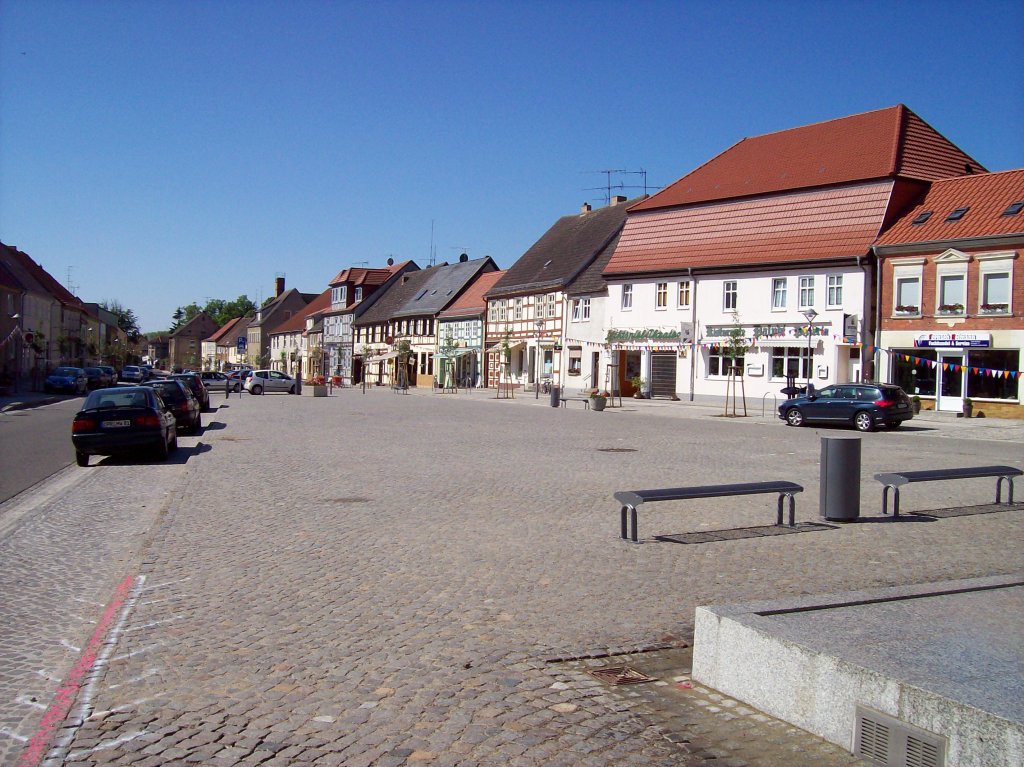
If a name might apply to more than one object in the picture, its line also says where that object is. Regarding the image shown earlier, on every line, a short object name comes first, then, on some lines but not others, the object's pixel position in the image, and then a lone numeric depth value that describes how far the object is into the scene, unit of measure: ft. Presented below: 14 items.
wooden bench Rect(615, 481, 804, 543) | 32.19
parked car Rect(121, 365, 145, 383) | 224.35
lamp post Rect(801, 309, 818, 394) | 115.03
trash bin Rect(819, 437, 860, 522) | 36.37
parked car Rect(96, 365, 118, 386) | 188.50
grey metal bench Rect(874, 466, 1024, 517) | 38.01
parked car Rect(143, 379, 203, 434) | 83.76
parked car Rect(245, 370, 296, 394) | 194.08
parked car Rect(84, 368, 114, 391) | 179.01
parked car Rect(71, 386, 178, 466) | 58.29
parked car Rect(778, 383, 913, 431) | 96.43
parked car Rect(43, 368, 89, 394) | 168.14
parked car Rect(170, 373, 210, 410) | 113.19
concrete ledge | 13.33
